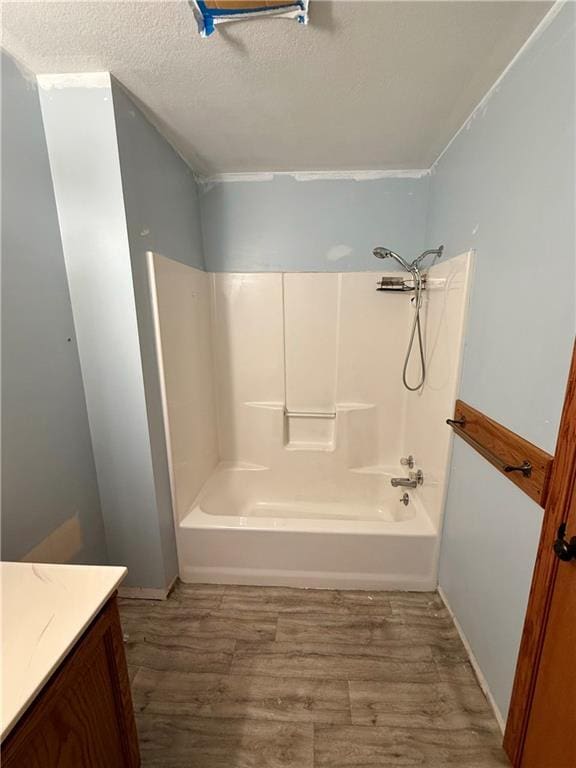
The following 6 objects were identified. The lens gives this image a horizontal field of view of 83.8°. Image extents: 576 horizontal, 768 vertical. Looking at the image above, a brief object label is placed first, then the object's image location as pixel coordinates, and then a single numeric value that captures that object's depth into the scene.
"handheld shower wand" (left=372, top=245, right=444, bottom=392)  1.99
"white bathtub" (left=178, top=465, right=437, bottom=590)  1.73
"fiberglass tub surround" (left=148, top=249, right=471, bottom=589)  1.73
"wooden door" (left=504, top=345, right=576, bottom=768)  0.84
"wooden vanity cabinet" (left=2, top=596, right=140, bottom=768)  0.62
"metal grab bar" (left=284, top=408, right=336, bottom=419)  2.42
